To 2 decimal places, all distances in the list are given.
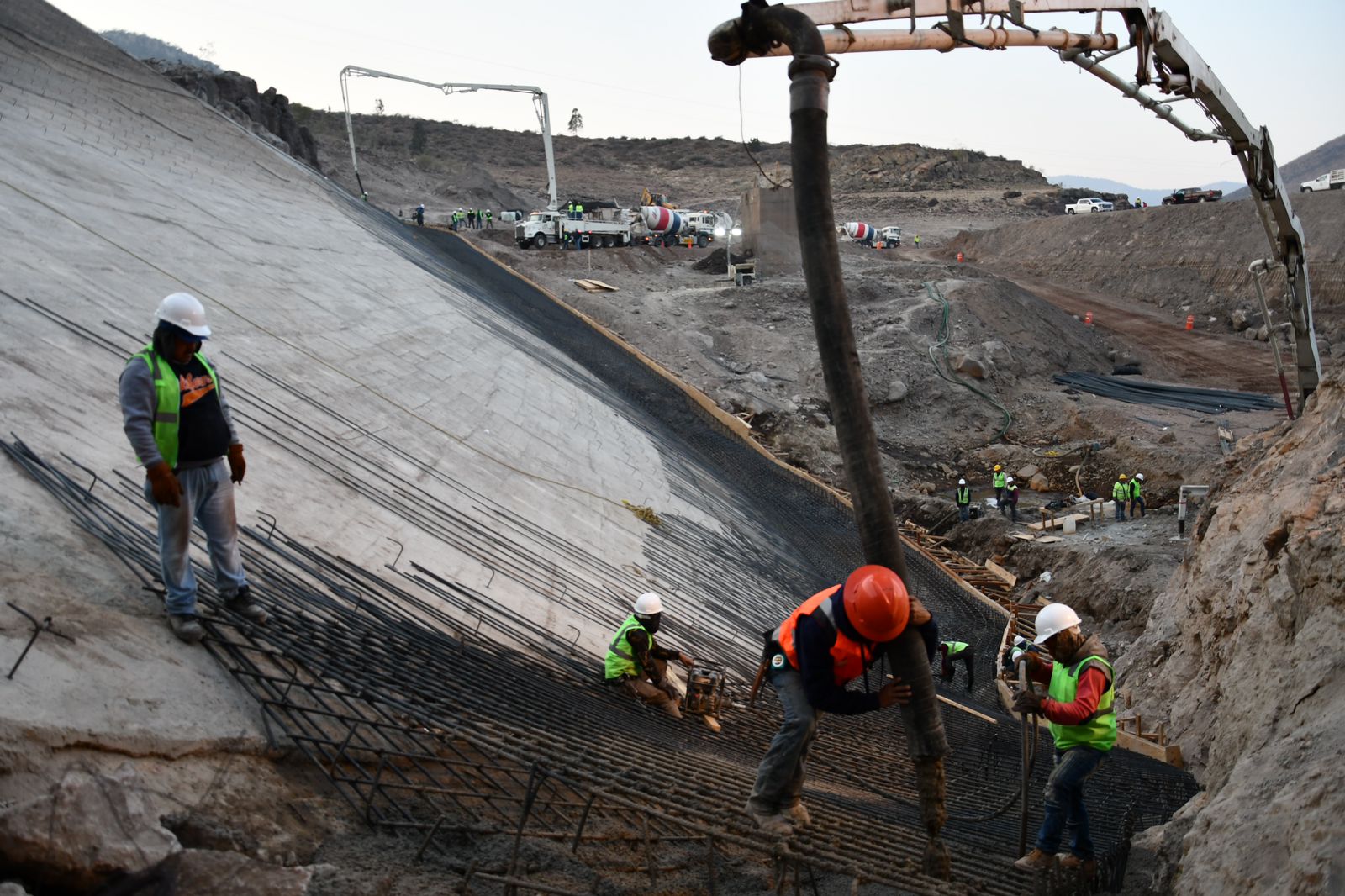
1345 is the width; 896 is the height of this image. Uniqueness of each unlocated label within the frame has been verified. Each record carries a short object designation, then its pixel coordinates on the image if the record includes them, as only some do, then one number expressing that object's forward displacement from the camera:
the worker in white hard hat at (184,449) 4.16
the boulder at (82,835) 2.99
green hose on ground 27.86
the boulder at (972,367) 28.78
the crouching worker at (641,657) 6.44
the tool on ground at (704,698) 6.80
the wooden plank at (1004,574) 16.89
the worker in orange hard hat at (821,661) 3.96
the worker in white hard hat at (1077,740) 4.78
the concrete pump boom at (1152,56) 8.74
